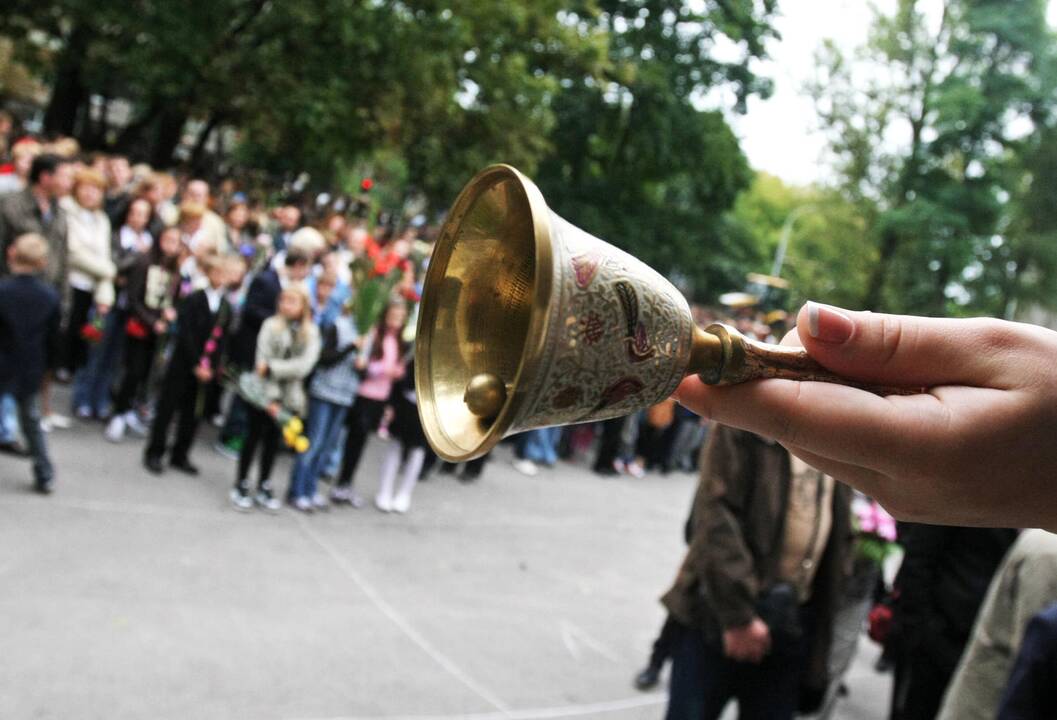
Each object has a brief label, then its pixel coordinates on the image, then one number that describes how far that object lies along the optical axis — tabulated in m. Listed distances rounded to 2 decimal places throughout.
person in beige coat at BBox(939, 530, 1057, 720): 3.10
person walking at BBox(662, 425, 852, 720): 3.65
